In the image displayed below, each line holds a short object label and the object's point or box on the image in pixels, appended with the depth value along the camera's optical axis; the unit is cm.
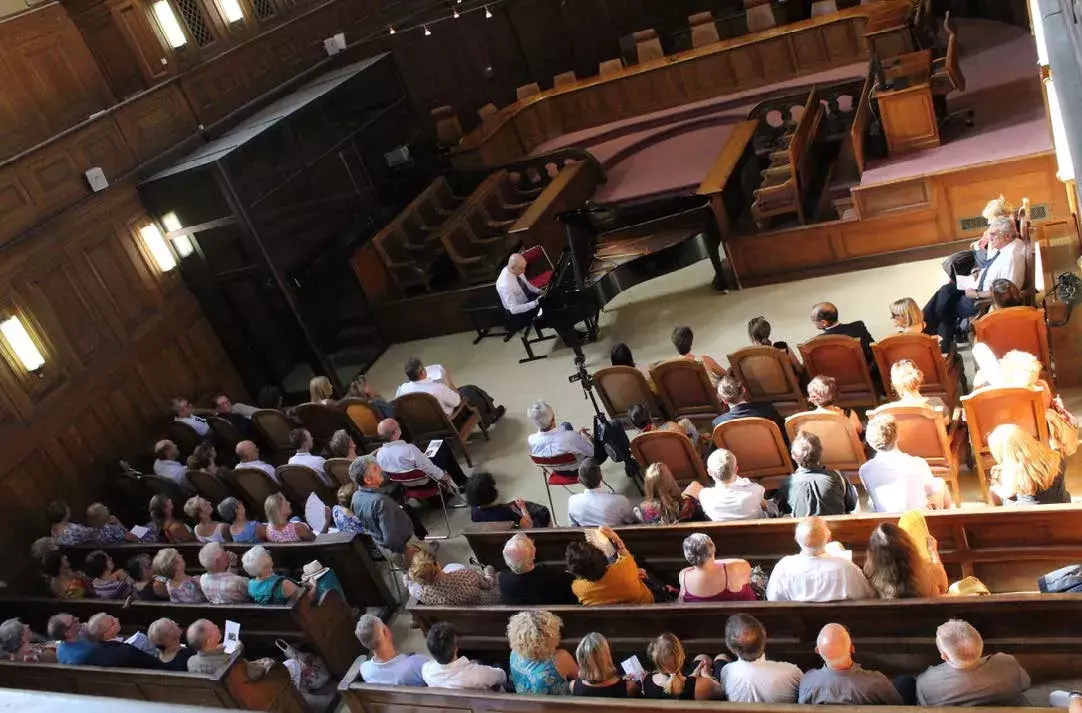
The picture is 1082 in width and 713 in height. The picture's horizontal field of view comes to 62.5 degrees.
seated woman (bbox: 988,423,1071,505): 400
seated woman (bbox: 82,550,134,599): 627
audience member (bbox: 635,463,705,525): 486
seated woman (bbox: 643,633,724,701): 350
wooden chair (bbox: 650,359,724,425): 627
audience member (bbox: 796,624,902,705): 316
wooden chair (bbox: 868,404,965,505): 466
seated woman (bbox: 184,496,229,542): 637
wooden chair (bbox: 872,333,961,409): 533
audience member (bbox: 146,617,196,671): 493
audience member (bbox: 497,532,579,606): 455
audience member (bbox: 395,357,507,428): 734
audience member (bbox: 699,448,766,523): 462
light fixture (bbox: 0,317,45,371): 803
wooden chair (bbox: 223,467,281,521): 710
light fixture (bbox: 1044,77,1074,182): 483
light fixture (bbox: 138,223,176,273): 951
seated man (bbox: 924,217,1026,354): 564
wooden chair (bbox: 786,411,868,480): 497
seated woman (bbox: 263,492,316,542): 600
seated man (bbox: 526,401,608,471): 594
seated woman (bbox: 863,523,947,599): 363
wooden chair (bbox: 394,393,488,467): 725
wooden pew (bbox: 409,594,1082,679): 345
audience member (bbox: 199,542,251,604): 545
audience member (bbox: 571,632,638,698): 357
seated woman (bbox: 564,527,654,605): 425
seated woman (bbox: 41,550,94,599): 640
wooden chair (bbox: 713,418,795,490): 525
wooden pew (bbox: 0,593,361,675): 543
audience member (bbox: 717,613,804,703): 335
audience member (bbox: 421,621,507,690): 398
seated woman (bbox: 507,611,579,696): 384
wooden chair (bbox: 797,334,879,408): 567
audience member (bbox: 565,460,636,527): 504
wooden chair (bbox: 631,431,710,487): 556
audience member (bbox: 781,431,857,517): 448
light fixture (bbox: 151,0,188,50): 1020
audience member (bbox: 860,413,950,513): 429
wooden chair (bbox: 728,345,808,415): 587
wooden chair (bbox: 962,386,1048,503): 438
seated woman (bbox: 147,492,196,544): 690
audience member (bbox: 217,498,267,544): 625
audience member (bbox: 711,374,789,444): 532
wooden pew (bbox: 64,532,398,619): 586
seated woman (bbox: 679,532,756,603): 404
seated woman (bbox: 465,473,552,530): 545
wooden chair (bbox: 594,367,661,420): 643
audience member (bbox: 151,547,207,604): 558
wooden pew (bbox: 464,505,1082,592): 394
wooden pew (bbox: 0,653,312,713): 473
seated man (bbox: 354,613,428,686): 427
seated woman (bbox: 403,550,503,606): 474
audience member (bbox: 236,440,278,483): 721
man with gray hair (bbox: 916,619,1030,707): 303
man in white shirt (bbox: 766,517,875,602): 376
